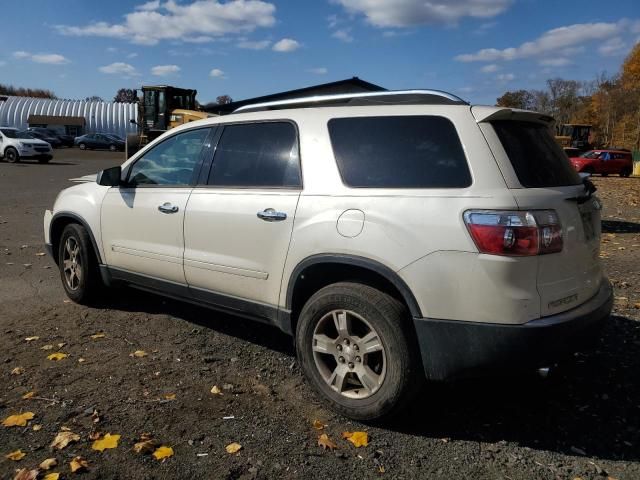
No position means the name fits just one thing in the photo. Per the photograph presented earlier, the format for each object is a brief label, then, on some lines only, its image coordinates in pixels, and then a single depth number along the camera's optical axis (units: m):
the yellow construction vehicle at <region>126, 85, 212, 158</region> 23.77
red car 34.03
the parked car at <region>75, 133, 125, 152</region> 52.00
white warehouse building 71.69
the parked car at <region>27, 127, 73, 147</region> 53.72
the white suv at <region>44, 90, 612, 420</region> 2.82
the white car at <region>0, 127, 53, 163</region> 27.89
